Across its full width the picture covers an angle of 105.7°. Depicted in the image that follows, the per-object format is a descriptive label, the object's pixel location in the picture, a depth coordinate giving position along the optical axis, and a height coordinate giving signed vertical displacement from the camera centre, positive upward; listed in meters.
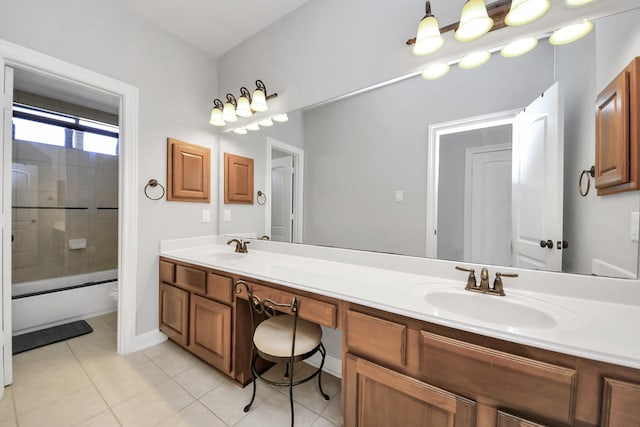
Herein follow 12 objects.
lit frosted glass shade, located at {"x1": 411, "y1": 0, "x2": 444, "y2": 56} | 1.20 +0.89
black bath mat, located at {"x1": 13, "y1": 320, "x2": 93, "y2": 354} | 1.99 -1.14
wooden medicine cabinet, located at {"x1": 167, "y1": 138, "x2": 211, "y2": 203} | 2.14 +0.35
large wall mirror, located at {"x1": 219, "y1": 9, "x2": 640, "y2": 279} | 1.03 +0.27
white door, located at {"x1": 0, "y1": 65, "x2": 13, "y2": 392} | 1.47 -0.10
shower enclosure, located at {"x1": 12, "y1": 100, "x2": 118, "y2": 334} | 2.47 -0.06
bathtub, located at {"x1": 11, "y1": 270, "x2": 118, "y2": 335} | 2.20 -0.92
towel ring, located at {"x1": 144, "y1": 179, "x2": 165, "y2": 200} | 2.00 +0.20
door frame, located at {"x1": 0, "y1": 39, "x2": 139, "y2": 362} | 1.89 -0.02
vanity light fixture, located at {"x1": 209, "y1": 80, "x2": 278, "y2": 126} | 2.00 +0.91
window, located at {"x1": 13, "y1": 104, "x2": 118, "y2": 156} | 2.60 +0.91
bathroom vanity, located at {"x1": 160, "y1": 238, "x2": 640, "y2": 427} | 0.65 -0.44
